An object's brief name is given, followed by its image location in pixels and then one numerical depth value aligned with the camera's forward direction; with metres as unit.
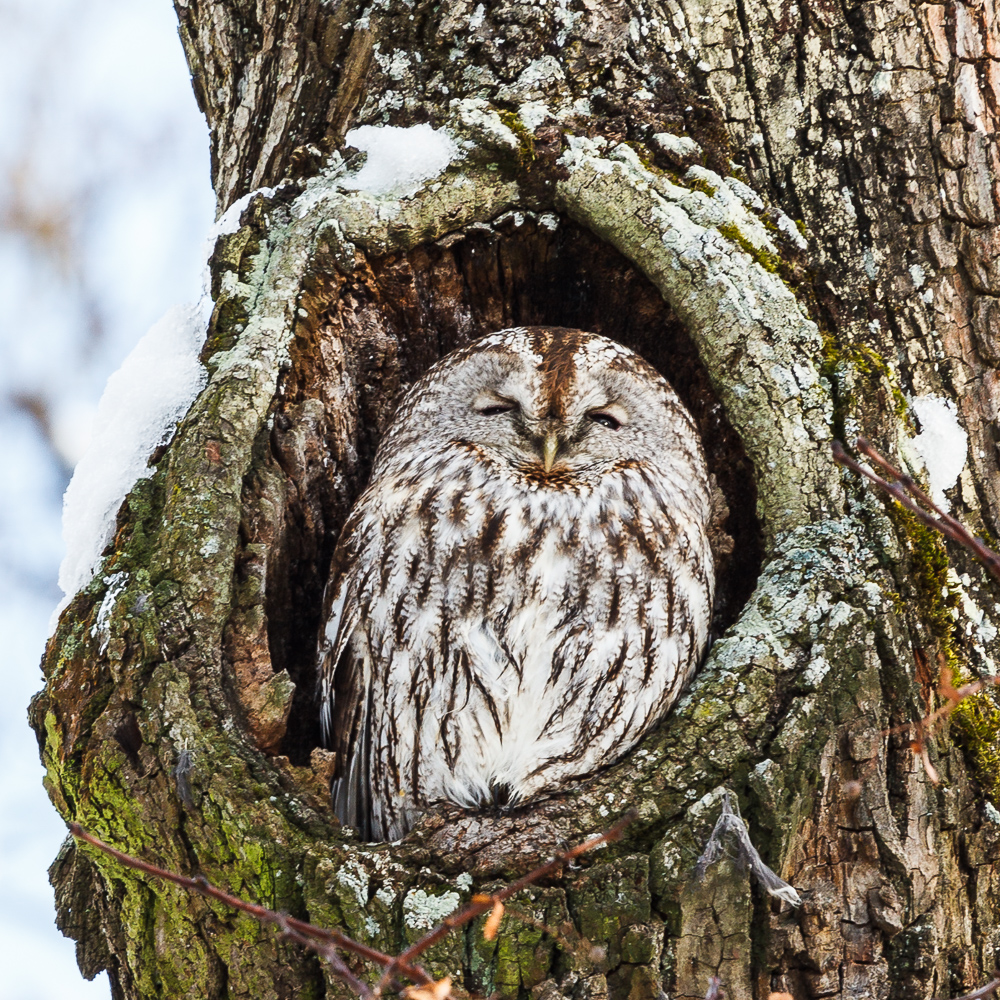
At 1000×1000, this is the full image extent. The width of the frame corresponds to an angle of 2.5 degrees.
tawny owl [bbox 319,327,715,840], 12.64
